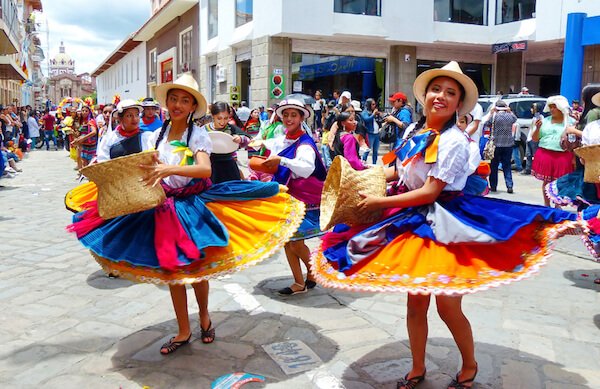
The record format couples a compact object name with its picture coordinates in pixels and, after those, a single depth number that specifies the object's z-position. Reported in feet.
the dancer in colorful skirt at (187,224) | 11.55
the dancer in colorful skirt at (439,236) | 9.50
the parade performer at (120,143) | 15.58
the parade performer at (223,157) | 19.31
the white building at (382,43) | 67.77
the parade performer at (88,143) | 40.92
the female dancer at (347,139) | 23.03
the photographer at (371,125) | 49.37
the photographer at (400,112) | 39.47
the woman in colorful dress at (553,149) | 26.13
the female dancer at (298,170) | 16.57
